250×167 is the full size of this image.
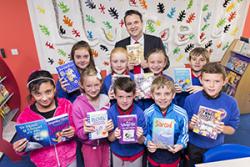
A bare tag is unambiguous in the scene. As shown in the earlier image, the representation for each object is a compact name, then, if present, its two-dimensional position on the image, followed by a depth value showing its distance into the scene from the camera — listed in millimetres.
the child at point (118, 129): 1950
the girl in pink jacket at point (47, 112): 1894
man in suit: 2623
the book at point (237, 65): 3818
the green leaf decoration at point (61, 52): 3680
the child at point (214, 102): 1963
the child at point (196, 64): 2568
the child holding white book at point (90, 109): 2031
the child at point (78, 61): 2467
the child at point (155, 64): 2404
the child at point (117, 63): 2375
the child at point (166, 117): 1921
